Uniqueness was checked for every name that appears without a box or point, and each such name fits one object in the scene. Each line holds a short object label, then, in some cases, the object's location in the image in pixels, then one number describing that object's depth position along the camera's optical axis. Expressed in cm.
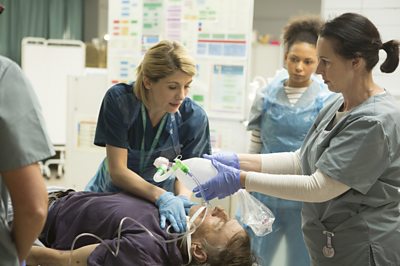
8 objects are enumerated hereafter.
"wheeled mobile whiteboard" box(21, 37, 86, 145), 508
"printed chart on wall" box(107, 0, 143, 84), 324
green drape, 524
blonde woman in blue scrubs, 174
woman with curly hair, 231
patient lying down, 142
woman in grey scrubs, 138
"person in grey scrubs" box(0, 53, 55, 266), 90
